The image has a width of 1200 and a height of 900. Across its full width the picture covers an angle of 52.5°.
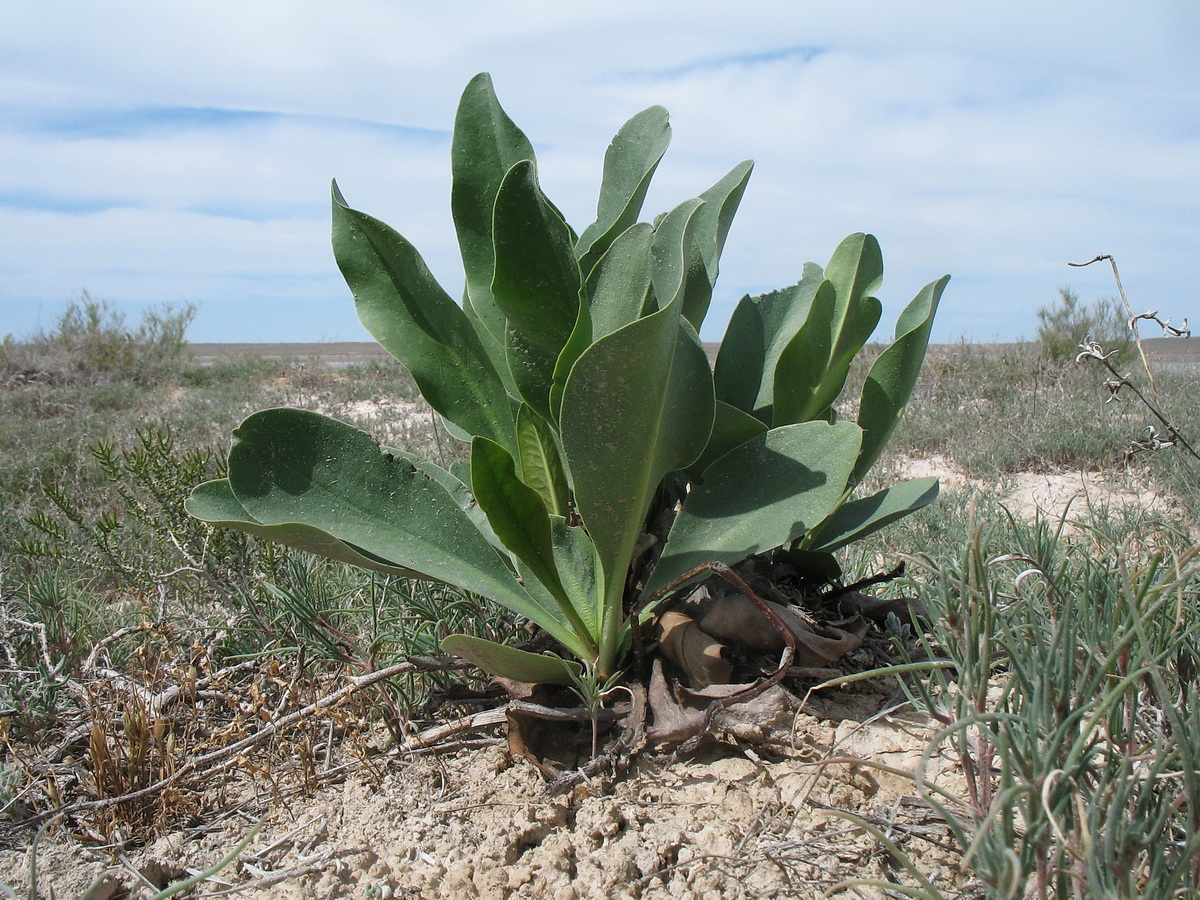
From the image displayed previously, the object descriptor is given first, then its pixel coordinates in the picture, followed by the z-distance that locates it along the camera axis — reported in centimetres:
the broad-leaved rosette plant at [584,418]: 53
